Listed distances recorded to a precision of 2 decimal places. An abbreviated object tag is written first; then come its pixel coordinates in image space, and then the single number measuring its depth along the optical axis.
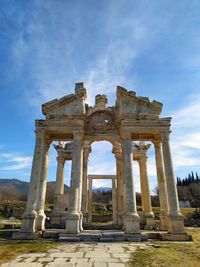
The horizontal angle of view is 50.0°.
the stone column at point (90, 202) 21.00
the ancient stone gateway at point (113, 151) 13.58
